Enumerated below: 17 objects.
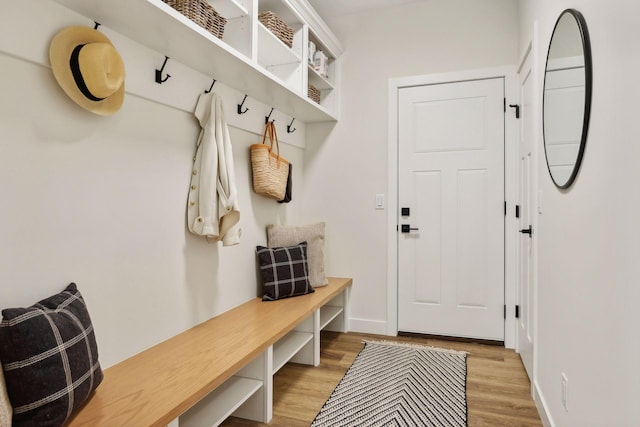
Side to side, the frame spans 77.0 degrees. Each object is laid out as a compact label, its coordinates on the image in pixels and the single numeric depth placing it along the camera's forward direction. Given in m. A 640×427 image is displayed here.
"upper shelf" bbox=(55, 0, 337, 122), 1.42
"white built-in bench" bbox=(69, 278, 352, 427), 1.28
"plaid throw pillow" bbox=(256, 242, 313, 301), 2.66
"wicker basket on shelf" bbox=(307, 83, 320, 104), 3.05
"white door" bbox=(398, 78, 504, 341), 3.02
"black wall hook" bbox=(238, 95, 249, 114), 2.46
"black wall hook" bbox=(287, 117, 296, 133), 3.19
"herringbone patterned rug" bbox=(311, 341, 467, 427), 1.96
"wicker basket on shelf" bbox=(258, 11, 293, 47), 2.33
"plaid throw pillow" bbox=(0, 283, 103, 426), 1.04
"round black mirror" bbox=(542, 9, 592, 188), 1.33
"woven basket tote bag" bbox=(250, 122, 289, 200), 2.62
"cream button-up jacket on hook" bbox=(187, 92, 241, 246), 2.02
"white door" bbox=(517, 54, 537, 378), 2.35
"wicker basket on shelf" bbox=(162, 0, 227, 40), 1.65
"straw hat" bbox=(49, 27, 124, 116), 1.37
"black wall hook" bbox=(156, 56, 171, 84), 1.81
